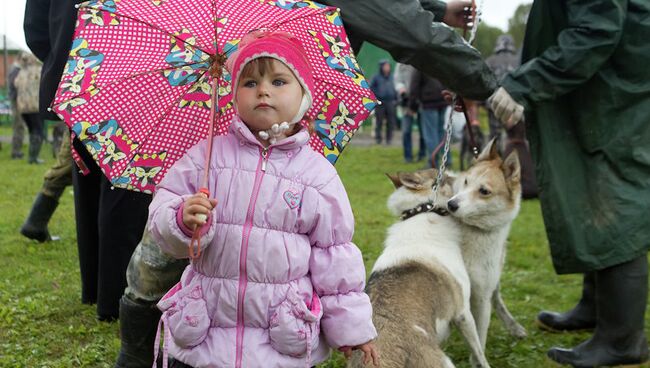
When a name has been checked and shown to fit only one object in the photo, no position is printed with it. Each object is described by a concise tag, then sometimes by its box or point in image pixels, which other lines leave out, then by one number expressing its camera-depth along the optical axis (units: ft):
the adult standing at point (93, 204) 11.62
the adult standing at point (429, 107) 40.40
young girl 7.41
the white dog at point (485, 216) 12.94
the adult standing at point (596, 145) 11.43
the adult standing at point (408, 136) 46.50
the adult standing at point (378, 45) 9.67
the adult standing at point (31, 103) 43.79
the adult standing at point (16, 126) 46.16
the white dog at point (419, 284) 10.21
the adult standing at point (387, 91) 59.57
